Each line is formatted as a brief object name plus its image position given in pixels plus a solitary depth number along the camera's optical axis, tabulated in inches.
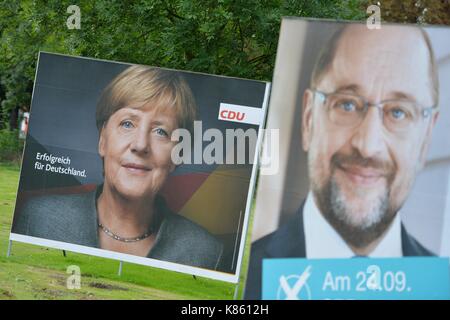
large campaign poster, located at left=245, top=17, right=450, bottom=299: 611.8
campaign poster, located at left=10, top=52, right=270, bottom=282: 870.4
